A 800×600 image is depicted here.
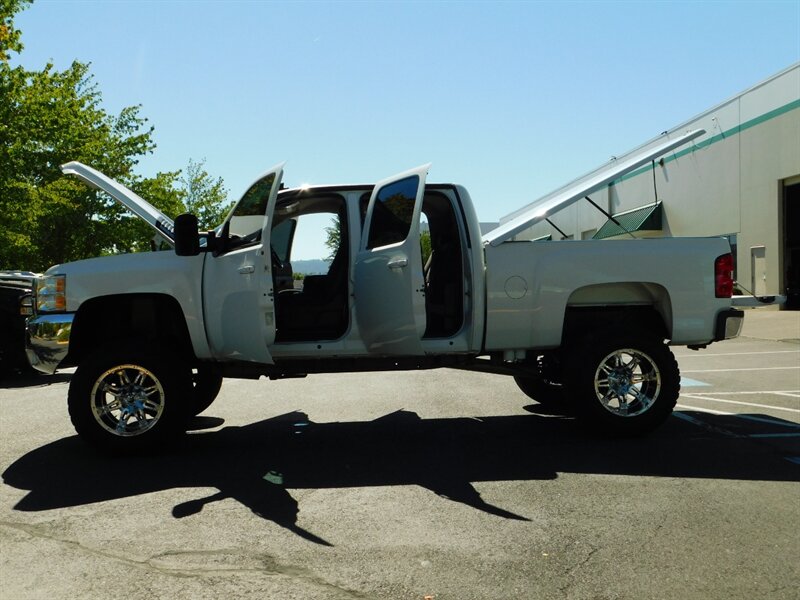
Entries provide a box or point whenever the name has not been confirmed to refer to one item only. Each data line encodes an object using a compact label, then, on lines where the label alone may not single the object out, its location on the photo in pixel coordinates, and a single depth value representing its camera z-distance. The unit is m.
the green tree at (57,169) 22.23
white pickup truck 5.90
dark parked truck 10.38
